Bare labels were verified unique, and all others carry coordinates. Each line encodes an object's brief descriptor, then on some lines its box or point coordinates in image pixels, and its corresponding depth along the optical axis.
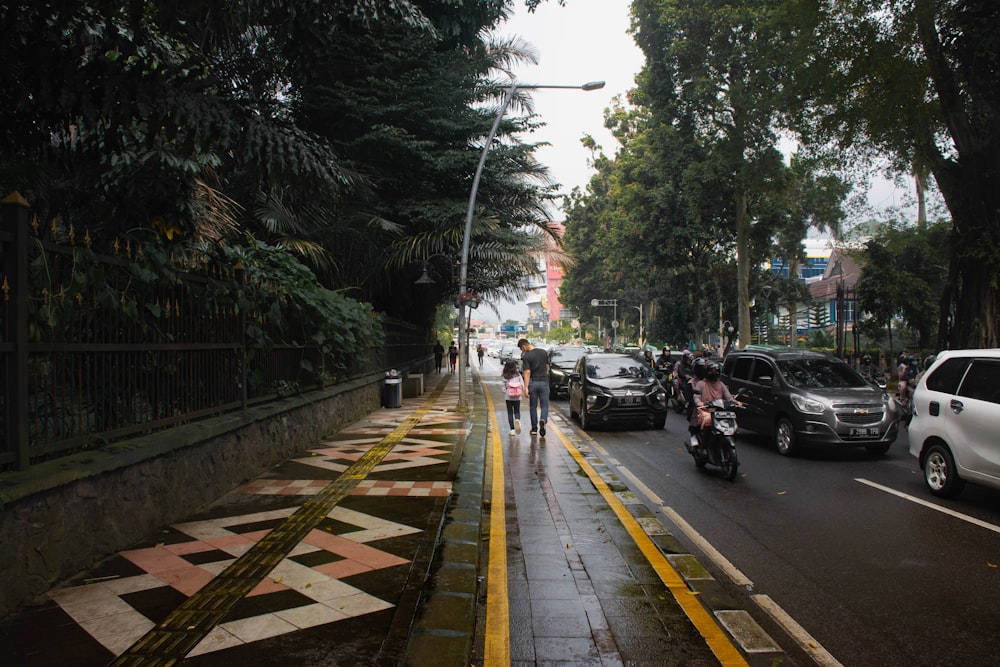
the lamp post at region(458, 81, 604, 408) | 16.42
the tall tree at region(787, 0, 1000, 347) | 14.32
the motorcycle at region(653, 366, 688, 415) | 17.10
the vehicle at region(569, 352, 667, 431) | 13.38
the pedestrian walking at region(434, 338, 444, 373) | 38.47
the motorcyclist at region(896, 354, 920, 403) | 15.62
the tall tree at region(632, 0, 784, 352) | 25.20
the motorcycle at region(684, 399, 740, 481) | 8.53
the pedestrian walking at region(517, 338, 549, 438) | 12.06
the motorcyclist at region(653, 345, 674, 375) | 19.55
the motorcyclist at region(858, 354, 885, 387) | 20.92
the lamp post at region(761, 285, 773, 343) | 39.83
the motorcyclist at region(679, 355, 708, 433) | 8.78
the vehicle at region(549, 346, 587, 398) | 21.84
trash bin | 17.38
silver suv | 9.68
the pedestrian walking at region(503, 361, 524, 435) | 12.46
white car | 6.54
